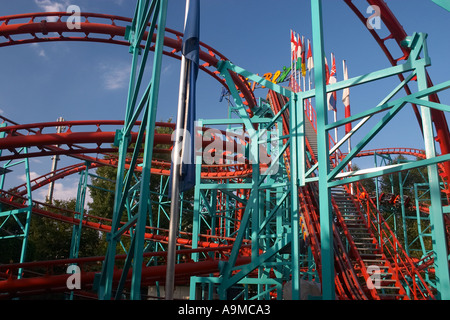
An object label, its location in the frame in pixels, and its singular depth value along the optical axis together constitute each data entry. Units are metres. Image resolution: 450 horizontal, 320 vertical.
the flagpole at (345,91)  18.15
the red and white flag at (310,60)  20.72
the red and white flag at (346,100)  18.80
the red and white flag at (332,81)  18.93
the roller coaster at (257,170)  3.55
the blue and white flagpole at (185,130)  2.93
